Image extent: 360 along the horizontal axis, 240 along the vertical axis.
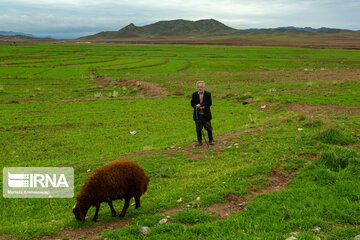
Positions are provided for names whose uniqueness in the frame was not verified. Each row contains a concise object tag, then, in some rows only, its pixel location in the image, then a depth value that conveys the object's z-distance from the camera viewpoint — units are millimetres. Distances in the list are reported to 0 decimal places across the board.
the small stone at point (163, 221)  5697
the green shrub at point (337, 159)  7621
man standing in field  11422
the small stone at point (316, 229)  4930
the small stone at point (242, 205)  6293
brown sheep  6332
